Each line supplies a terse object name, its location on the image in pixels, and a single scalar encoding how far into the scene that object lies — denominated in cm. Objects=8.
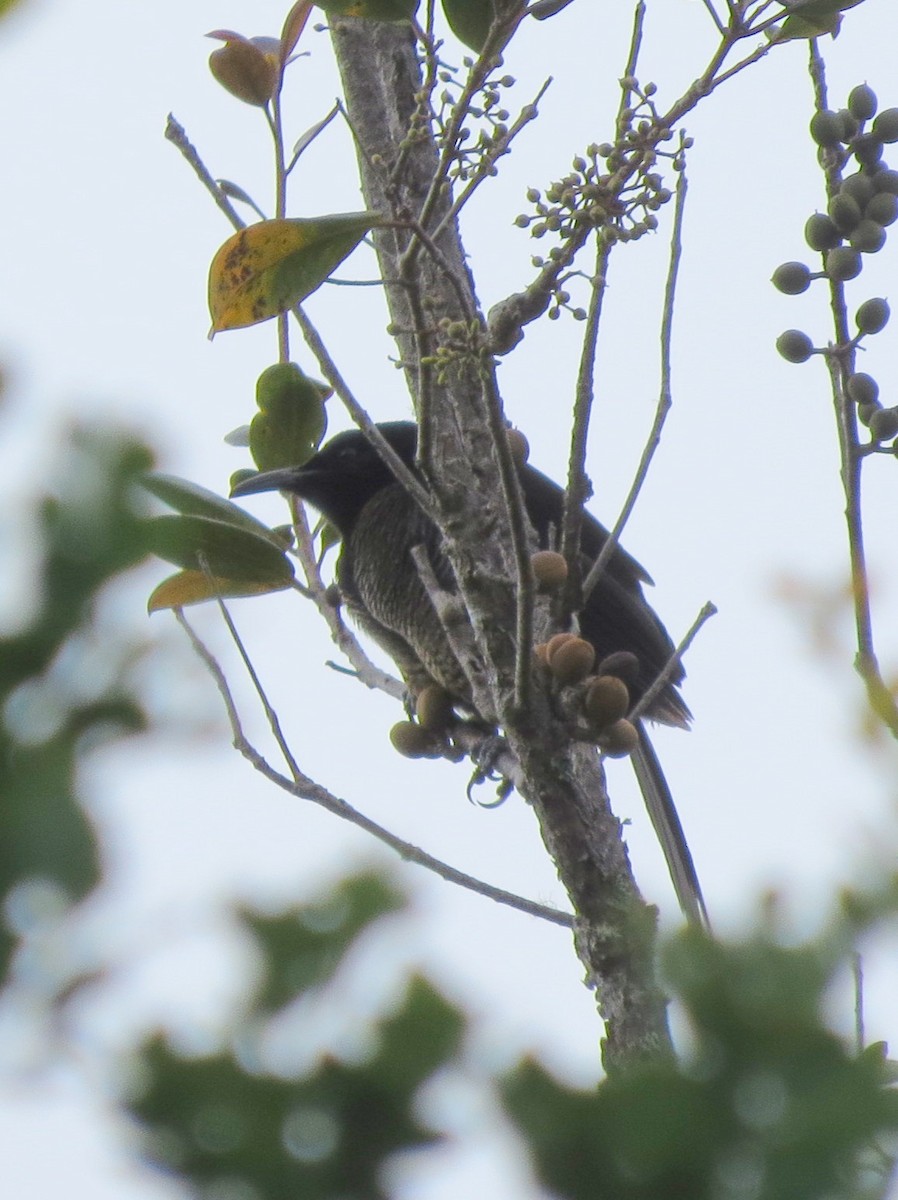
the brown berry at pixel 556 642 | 506
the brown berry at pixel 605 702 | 502
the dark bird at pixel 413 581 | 858
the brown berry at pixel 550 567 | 529
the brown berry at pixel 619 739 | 514
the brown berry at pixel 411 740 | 708
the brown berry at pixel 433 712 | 723
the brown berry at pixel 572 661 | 498
